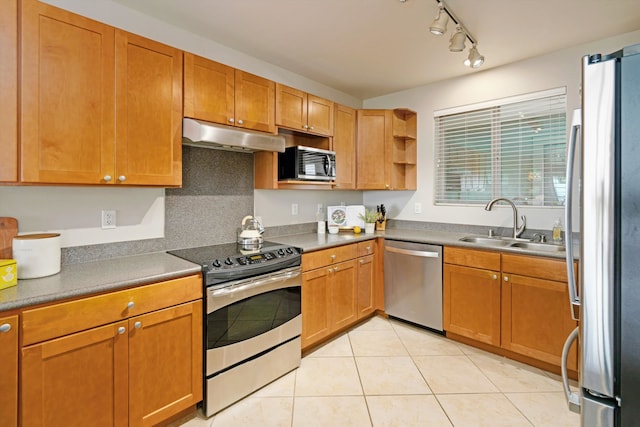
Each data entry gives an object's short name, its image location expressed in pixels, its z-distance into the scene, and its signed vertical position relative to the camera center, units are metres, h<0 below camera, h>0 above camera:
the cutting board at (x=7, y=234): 1.67 -0.11
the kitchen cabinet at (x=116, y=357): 1.36 -0.69
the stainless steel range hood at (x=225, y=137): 2.04 +0.52
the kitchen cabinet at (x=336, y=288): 2.60 -0.67
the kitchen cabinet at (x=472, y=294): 2.59 -0.68
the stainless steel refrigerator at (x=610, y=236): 0.83 -0.06
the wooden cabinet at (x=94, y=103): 1.52 +0.59
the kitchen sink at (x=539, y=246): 2.61 -0.28
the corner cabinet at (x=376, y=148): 3.49 +0.71
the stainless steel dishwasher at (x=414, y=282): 2.91 -0.65
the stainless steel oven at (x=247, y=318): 1.93 -0.69
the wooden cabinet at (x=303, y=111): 2.67 +0.91
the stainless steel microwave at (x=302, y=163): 2.72 +0.43
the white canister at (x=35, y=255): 1.56 -0.21
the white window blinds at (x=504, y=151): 2.81 +0.61
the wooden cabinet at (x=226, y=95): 2.09 +0.84
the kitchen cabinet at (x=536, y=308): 2.27 -0.70
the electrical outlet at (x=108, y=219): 2.06 -0.04
